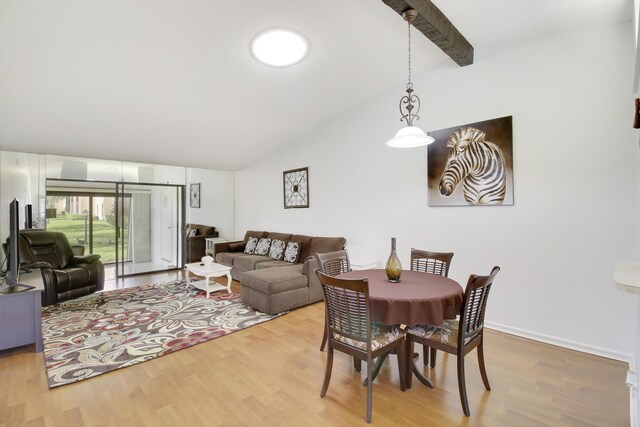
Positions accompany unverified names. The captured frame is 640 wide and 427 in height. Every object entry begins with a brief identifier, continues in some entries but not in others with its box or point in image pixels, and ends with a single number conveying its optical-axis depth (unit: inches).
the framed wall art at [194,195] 257.0
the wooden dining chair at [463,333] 79.0
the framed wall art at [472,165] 128.4
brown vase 97.5
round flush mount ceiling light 116.9
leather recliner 162.7
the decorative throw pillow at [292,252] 198.7
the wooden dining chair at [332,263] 115.9
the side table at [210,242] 262.8
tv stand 108.8
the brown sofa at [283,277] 152.1
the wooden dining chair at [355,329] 77.5
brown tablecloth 79.8
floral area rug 106.6
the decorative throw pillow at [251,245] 232.7
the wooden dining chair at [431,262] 116.9
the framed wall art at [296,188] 215.0
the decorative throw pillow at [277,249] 210.5
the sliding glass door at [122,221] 209.0
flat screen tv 113.7
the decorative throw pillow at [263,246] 222.3
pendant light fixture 94.7
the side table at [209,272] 179.5
